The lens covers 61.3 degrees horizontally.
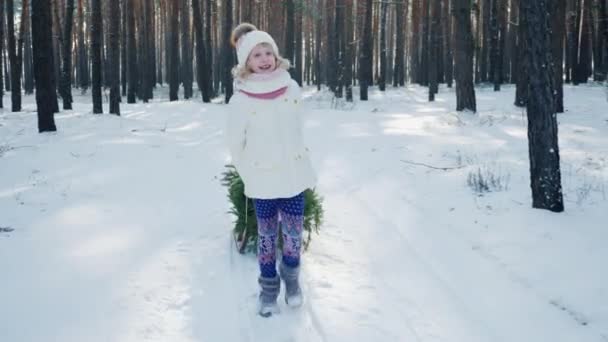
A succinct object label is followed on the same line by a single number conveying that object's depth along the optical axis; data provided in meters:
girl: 3.37
